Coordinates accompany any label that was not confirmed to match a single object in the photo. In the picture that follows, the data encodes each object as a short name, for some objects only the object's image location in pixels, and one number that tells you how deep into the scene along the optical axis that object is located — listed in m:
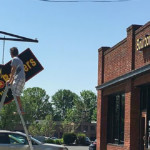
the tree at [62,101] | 141.38
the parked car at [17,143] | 13.60
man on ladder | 7.34
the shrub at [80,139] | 58.72
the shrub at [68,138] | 56.21
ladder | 7.06
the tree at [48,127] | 81.31
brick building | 14.20
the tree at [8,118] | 53.09
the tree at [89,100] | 122.76
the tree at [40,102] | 122.24
